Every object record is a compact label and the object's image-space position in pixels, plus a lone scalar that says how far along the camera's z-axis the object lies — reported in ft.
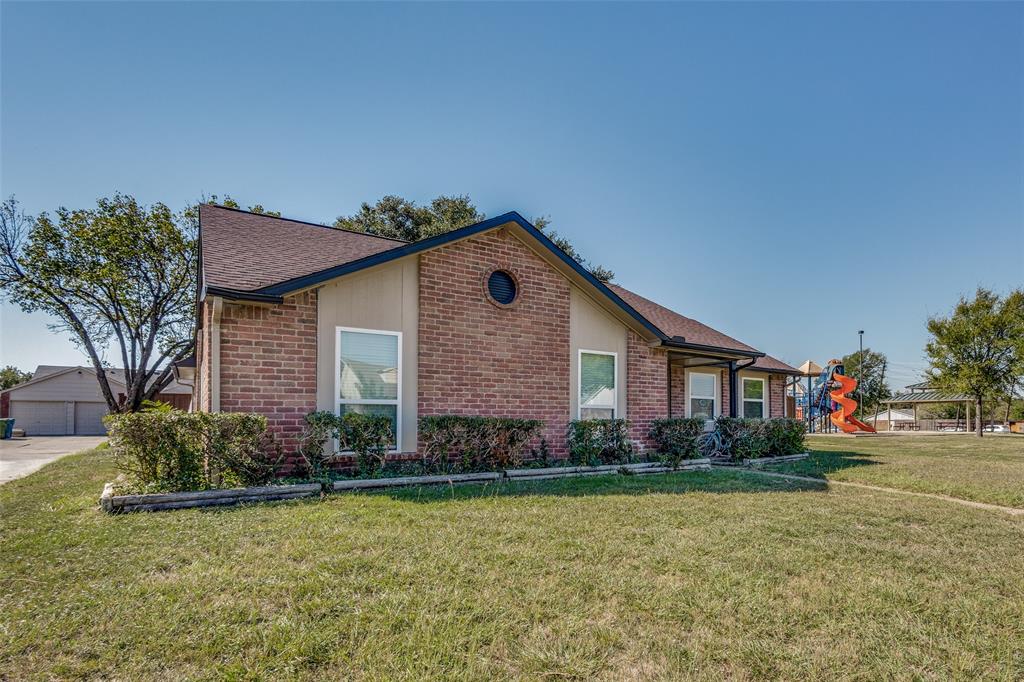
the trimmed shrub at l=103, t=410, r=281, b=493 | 21.53
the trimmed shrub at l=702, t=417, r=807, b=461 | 39.96
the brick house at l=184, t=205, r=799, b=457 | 25.32
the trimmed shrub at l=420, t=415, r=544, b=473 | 28.17
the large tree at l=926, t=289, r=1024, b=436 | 82.28
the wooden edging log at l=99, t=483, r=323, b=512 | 19.74
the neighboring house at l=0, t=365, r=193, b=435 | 116.16
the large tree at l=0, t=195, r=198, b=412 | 76.13
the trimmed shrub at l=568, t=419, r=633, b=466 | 33.30
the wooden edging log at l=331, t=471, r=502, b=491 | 23.89
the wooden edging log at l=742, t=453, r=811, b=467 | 38.65
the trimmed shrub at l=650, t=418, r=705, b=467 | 36.52
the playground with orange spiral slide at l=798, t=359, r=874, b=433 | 89.30
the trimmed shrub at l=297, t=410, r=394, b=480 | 24.86
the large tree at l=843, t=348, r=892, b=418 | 199.41
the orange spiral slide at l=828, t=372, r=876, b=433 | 88.84
